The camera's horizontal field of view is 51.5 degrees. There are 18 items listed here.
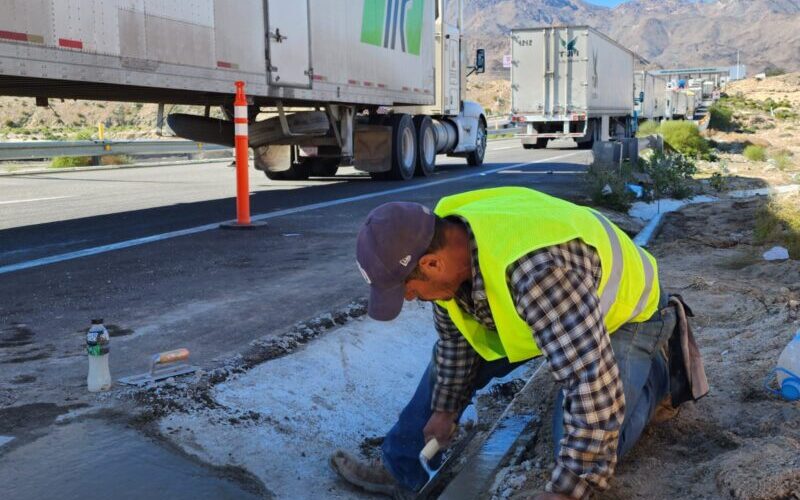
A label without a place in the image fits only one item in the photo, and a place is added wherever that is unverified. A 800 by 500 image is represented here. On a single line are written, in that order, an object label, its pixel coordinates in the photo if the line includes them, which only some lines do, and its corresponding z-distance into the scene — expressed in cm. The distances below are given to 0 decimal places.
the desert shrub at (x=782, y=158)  2014
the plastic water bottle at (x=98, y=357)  369
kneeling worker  231
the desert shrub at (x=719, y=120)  3847
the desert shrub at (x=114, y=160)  2074
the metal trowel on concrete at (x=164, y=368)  389
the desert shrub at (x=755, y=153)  2327
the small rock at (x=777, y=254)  731
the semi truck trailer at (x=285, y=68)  764
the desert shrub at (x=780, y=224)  792
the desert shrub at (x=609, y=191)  1098
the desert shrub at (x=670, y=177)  1317
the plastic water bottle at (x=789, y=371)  354
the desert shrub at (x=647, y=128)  3051
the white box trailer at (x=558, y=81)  2653
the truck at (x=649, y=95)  3756
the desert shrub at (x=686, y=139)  2338
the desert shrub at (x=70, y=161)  1966
